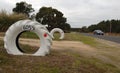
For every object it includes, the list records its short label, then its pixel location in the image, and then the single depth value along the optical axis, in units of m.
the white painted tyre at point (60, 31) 10.73
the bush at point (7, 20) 9.25
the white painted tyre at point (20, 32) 3.72
